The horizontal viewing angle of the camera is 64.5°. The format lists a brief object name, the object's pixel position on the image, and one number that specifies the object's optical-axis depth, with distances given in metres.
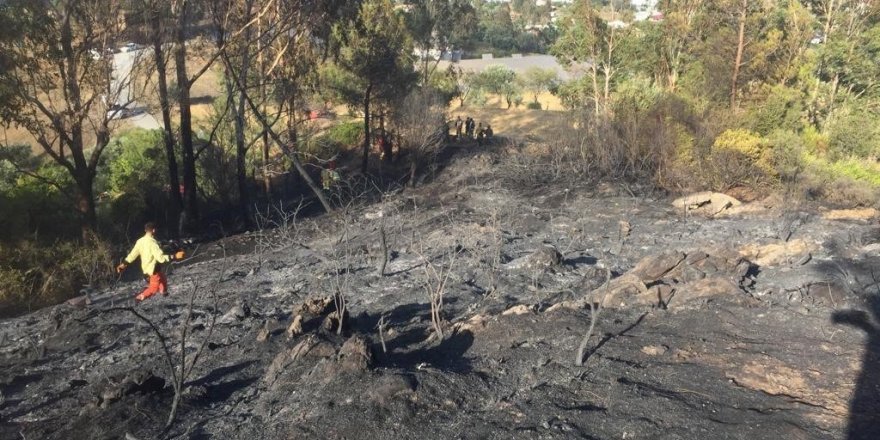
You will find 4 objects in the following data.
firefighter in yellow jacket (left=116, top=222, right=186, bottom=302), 9.34
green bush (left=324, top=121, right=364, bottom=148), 25.08
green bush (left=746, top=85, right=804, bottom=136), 19.20
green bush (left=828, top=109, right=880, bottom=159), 18.95
